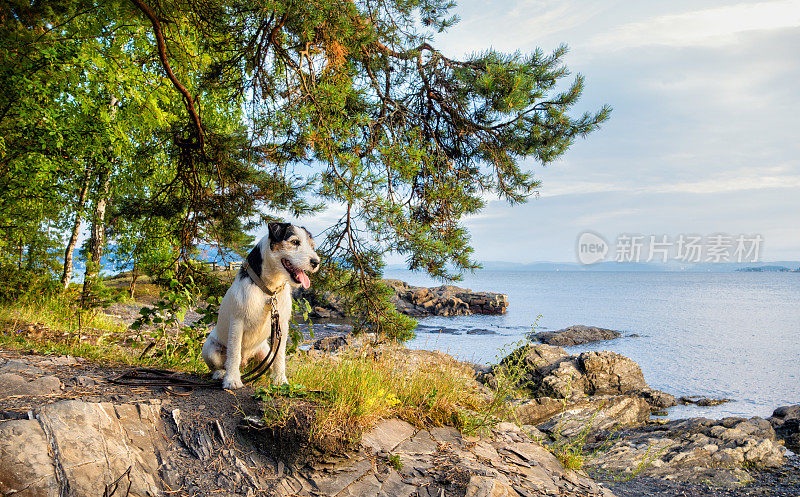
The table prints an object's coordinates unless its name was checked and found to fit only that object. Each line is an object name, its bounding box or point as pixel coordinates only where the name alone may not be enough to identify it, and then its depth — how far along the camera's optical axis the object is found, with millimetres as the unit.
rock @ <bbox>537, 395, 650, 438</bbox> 10953
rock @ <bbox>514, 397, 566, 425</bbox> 11414
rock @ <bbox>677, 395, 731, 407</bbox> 16892
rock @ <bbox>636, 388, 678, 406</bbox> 15875
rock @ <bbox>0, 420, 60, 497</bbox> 3055
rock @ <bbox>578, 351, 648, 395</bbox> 15359
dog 4059
